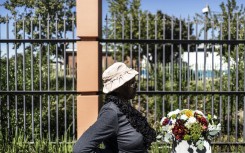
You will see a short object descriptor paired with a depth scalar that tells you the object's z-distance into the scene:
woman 2.24
